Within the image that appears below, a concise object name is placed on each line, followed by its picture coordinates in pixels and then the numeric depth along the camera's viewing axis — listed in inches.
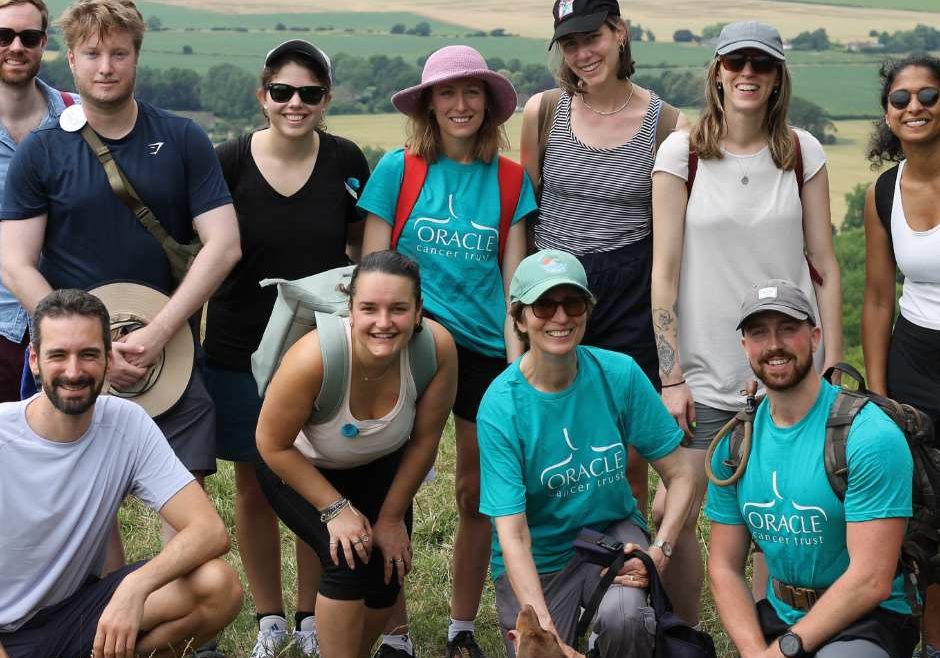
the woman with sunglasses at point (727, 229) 169.2
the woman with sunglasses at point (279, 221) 184.1
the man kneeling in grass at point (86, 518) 155.1
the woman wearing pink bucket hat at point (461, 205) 181.8
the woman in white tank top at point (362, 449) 158.7
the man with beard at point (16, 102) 187.3
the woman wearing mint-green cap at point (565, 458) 153.6
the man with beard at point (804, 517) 141.3
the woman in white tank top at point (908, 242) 172.1
